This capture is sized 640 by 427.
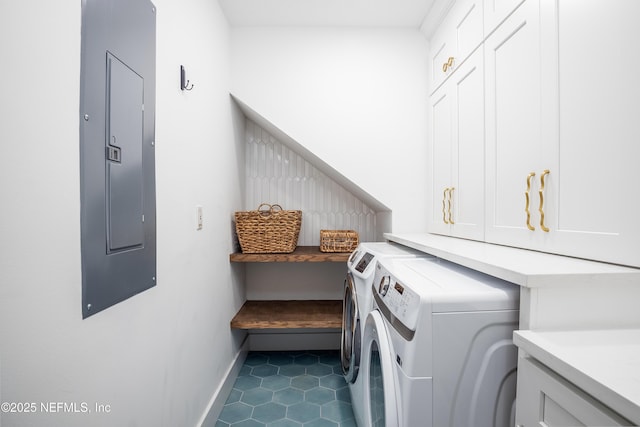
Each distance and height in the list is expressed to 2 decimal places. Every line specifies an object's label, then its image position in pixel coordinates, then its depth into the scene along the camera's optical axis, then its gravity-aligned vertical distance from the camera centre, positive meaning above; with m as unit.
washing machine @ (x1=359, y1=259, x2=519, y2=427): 0.81 -0.41
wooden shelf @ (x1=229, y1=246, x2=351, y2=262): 1.95 -0.29
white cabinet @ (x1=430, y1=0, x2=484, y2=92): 1.42 +0.94
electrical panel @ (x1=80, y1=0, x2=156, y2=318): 0.69 +0.16
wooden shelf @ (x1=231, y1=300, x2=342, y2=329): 1.96 -0.72
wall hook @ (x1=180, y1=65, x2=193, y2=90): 1.23 +0.55
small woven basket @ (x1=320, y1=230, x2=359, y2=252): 2.05 -0.20
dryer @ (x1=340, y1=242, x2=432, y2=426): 1.36 -0.45
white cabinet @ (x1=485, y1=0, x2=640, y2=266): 0.77 +0.26
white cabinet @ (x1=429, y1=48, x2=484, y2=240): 1.41 +0.32
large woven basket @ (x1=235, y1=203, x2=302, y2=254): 1.98 -0.12
